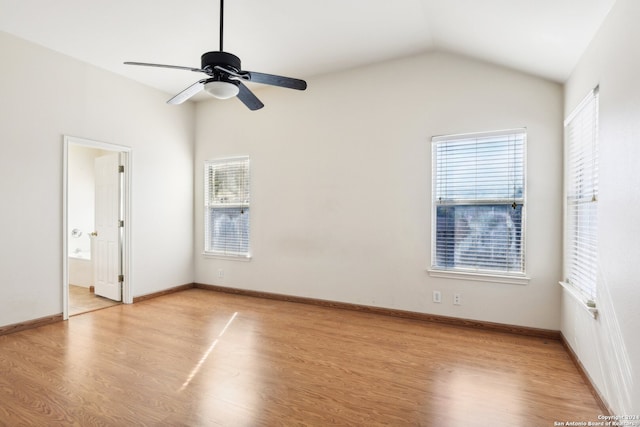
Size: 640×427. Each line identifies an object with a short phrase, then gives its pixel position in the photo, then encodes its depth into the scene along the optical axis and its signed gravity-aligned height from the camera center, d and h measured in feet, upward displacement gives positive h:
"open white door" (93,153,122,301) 15.44 -0.96
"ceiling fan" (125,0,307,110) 7.48 +3.26
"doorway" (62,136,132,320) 15.25 -1.51
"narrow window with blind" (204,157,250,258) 17.08 +0.15
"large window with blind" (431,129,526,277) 11.45 +0.35
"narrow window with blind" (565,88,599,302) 8.12 +0.47
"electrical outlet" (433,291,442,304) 12.53 -3.22
